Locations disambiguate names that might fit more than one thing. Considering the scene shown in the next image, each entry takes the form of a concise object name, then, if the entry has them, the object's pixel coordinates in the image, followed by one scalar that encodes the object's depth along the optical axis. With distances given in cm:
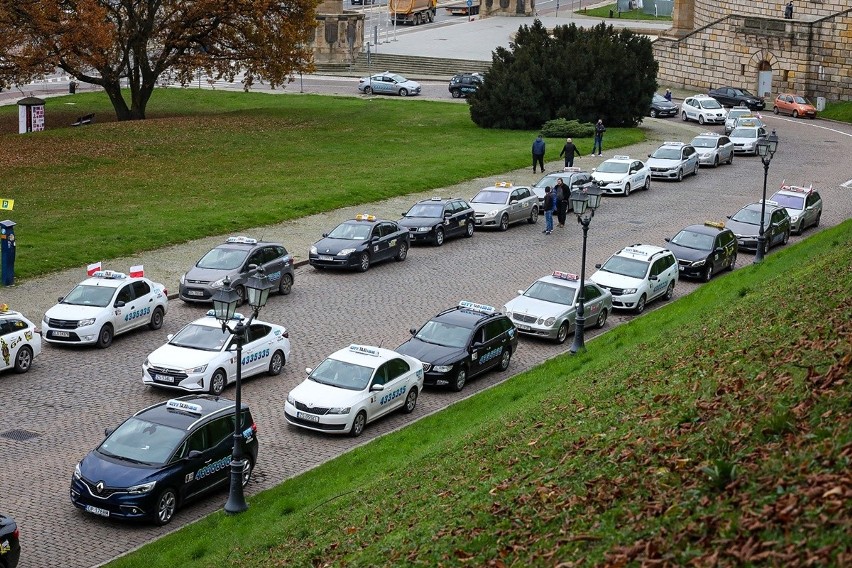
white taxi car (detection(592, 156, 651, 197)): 4550
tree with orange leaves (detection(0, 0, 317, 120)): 5228
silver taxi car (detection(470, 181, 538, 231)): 4022
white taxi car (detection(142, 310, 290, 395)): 2414
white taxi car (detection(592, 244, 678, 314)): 3130
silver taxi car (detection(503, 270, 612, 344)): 2858
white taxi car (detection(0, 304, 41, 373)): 2477
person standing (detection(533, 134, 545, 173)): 4809
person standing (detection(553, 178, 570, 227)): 4028
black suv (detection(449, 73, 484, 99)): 7422
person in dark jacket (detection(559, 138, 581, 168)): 4734
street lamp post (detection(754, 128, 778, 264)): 3506
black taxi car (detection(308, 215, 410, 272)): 3412
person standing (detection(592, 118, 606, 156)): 5253
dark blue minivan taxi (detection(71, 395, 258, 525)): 1852
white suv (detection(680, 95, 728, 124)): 6538
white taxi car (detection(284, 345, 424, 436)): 2244
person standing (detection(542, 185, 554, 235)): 3975
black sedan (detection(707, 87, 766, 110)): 7212
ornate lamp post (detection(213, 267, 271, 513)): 1884
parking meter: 3069
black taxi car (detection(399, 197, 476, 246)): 3772
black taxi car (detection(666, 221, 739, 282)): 3438
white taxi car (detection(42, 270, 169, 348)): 2702
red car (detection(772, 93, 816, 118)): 6994
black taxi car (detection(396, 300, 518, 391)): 2520
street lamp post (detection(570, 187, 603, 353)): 2658
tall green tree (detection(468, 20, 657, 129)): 5881
